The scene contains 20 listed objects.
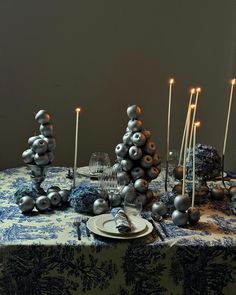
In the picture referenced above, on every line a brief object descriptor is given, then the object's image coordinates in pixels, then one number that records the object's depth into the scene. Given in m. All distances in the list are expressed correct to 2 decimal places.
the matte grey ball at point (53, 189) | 1.51
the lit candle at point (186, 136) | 1.40
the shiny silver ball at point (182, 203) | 1.32
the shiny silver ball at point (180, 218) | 1.31
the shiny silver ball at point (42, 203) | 1.40
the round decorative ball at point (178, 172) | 1.74
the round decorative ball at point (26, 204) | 1.37
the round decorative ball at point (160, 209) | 1.39
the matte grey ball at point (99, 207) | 1.39
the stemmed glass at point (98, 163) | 1.82
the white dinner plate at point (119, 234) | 1.19
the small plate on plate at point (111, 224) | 1.22
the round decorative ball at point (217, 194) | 1.61
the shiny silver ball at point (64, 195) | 1.47
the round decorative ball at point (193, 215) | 1.33
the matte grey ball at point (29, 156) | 1.54
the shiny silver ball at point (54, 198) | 1.44
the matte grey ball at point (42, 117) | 1.54
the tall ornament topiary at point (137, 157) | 1.55
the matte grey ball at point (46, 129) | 1.54
